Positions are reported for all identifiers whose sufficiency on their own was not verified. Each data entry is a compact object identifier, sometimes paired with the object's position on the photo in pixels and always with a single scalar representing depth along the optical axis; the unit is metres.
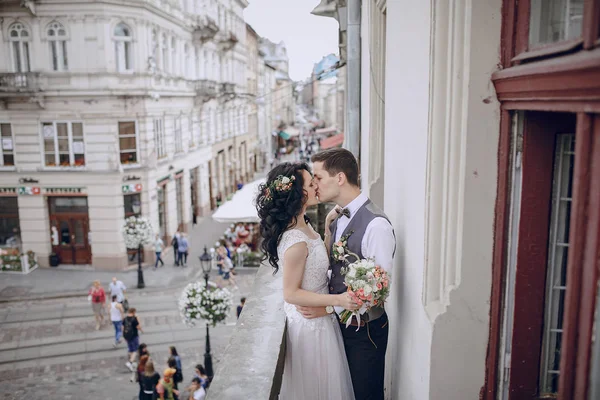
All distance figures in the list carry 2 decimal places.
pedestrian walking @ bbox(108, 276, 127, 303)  15.73
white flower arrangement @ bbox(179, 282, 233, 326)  11.97
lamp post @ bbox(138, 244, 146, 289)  19.36
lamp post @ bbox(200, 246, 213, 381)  12.87
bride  3.72
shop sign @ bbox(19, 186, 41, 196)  21.78
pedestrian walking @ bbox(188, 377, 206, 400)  9.16
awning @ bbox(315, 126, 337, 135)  53.50
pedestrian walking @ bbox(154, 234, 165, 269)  21.88
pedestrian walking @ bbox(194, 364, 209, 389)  10.03
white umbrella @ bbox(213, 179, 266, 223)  18.78
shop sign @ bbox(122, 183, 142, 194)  22.00
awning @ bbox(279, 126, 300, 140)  67.83
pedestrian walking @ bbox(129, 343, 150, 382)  10.99
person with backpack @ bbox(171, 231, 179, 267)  22.30
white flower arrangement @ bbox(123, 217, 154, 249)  18.42
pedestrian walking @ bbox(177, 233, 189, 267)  22.20
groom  3.58
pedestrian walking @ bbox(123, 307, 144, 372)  12.84
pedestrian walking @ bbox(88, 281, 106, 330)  15.20
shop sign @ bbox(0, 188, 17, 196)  22.02
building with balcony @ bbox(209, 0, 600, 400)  1.55
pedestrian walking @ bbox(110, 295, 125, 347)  14.10
